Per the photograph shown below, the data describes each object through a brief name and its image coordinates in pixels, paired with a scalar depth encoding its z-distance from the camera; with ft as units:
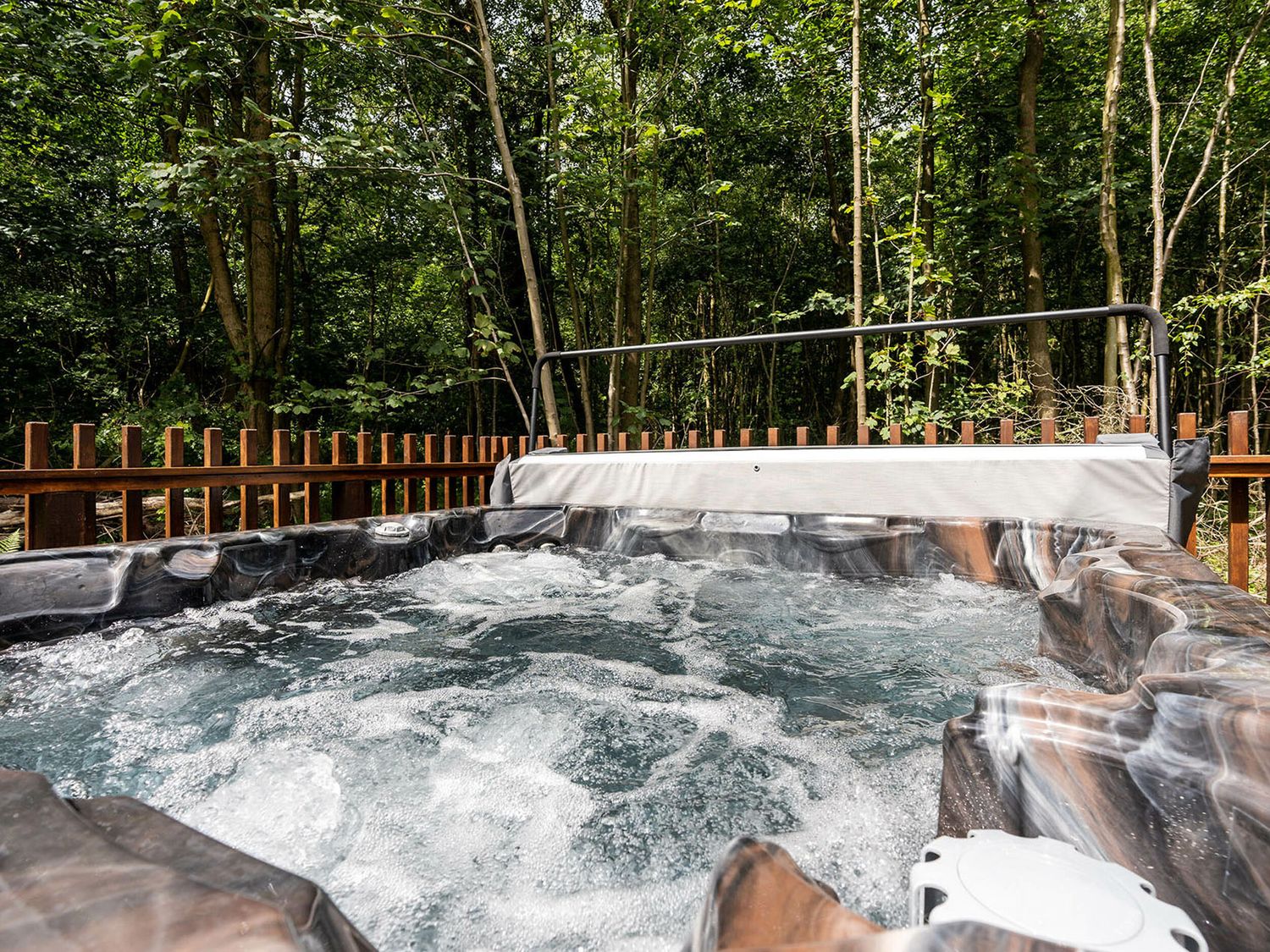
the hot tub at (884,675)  1.63
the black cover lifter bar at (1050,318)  6.47
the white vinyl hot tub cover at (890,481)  6.34
